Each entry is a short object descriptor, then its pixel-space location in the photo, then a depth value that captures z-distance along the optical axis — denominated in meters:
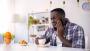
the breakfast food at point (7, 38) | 2.12
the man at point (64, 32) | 2.15
